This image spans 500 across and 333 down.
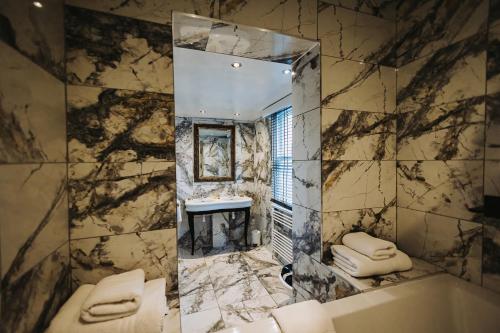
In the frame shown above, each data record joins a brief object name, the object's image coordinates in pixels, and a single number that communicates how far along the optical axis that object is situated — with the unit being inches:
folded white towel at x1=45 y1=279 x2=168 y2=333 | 30.5
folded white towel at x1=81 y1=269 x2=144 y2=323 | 31.5
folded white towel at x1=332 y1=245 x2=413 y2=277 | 47.8
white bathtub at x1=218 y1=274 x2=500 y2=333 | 40.0
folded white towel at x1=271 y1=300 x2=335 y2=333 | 34.7
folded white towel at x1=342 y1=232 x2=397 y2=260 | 49.1
